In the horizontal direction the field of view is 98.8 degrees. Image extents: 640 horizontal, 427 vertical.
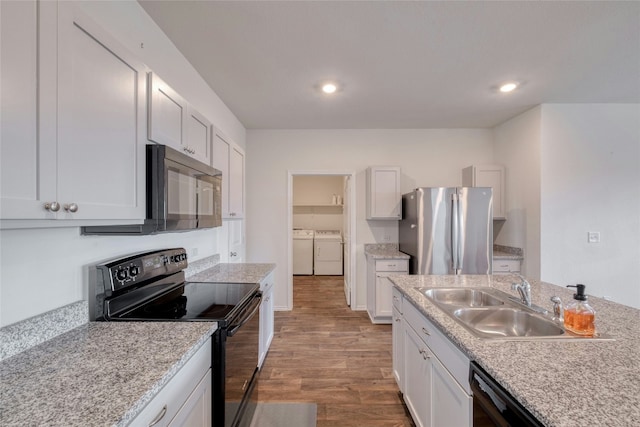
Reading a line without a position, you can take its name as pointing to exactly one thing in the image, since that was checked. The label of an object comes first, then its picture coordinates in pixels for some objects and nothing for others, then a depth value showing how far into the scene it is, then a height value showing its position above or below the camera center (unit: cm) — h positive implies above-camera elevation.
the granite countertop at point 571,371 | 70 -50
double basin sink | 124 -53
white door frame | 386 -18
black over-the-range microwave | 124 +10
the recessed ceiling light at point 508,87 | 256 +121
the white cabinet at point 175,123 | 128 +51
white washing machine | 605 -91
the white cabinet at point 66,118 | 71 +30
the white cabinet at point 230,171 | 216 +38
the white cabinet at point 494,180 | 352 +44
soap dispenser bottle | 110 -42
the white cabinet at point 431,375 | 113 -80
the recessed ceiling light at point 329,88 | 257 +121
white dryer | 599 -92
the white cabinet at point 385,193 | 362 +28
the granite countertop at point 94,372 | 68 -49
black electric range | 128 -51
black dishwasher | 78 -60
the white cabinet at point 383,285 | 335 -87
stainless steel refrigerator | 307 -18
